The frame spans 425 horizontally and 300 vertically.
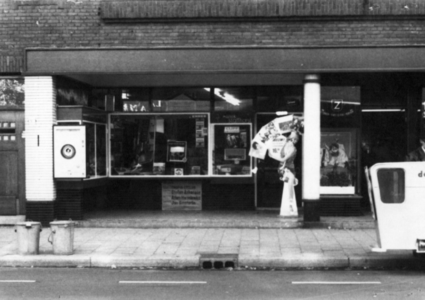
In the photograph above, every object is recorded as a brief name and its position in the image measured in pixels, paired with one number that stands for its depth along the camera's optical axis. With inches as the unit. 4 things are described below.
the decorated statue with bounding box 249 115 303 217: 571.2
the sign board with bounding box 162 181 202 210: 630.5
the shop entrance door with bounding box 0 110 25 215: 574.2
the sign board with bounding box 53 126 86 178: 546.3
